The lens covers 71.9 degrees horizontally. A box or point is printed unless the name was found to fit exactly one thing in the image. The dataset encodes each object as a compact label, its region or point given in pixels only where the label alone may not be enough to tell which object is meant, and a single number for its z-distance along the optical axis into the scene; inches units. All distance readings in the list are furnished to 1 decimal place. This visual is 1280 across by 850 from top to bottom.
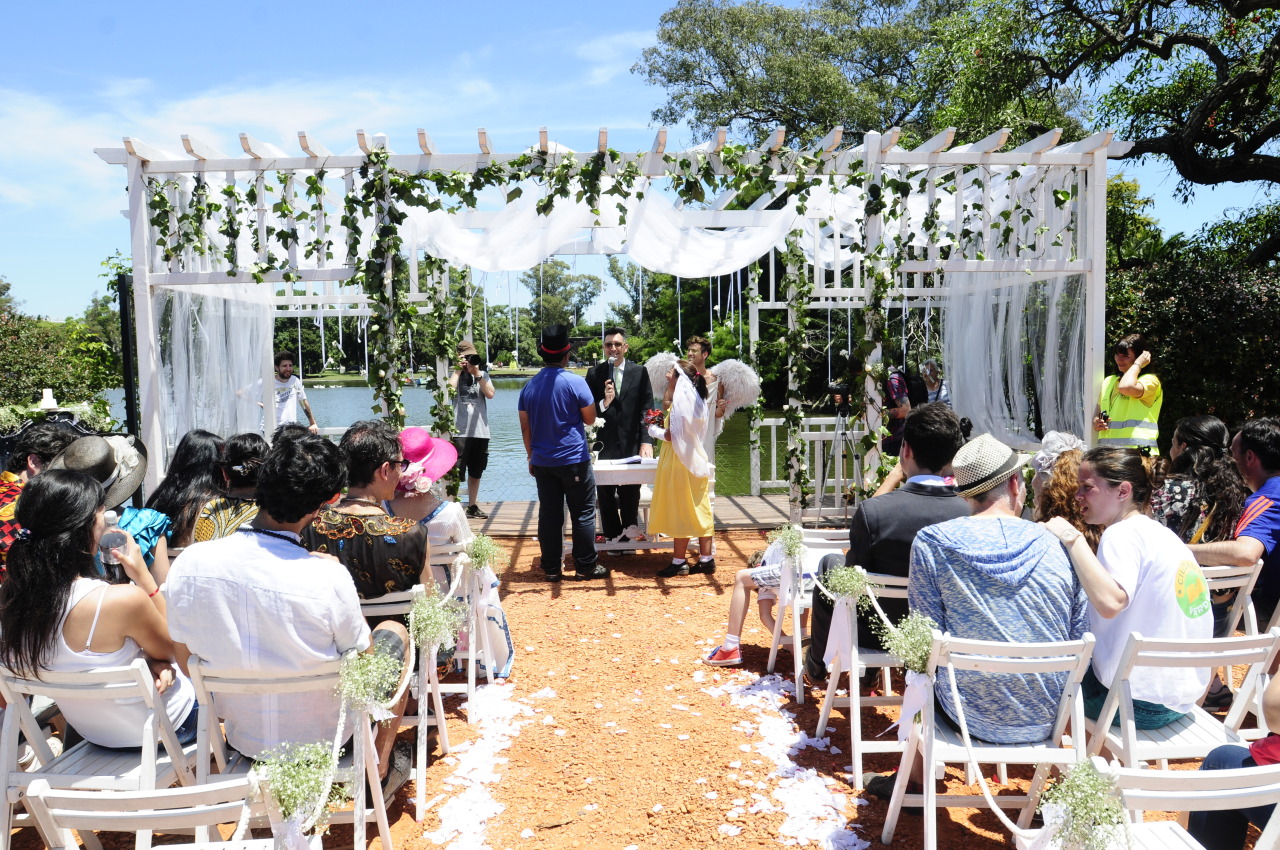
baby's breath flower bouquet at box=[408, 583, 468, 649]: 118.9
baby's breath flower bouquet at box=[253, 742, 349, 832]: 74.9
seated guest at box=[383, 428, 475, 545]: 159.0
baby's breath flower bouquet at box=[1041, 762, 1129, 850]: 70.2
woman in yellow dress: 244.8
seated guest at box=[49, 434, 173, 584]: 129.6
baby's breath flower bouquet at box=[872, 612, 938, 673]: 100.7
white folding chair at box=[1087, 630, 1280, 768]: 98.2
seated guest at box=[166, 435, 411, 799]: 96.3
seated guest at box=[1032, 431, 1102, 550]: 134.8
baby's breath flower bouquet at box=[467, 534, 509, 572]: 156.9
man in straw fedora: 104.8
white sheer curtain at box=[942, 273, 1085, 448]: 274.1
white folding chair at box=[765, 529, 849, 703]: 159.0
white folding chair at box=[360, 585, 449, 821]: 124.0
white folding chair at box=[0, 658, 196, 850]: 94.5
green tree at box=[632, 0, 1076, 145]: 888.9
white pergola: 245.0
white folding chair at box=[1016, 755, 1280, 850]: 70.7
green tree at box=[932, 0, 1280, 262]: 442.0
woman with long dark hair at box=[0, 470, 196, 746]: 99.2
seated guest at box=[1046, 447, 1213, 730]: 103.7
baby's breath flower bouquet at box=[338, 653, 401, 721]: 93.7
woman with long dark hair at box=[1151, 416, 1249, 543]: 152.2
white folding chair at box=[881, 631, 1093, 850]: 97.6
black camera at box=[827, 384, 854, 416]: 287.9
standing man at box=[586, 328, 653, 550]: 281.1
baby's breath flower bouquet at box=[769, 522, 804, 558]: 156.7
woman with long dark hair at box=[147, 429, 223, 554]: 140.4
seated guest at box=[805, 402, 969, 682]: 130.9
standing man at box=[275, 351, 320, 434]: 335.3
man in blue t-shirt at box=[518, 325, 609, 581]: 239.9
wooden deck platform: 319.0
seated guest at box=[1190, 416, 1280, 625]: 133.6
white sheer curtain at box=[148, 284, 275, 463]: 257.8
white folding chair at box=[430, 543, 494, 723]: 154.9
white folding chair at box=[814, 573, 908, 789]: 128.9
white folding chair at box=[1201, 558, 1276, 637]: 129.3
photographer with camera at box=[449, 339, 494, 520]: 328.2
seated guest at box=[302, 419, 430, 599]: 126.2
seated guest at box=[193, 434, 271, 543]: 133.3
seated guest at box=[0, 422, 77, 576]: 146.6
